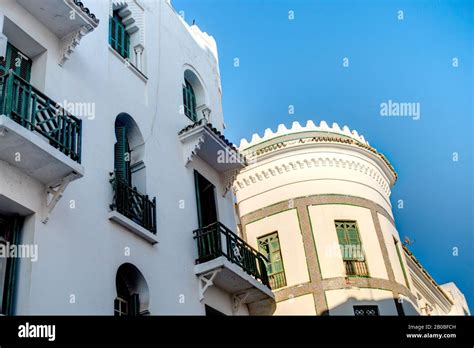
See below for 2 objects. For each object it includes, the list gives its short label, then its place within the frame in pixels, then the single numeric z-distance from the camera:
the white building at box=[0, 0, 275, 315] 10.34
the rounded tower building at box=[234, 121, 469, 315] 20.27
